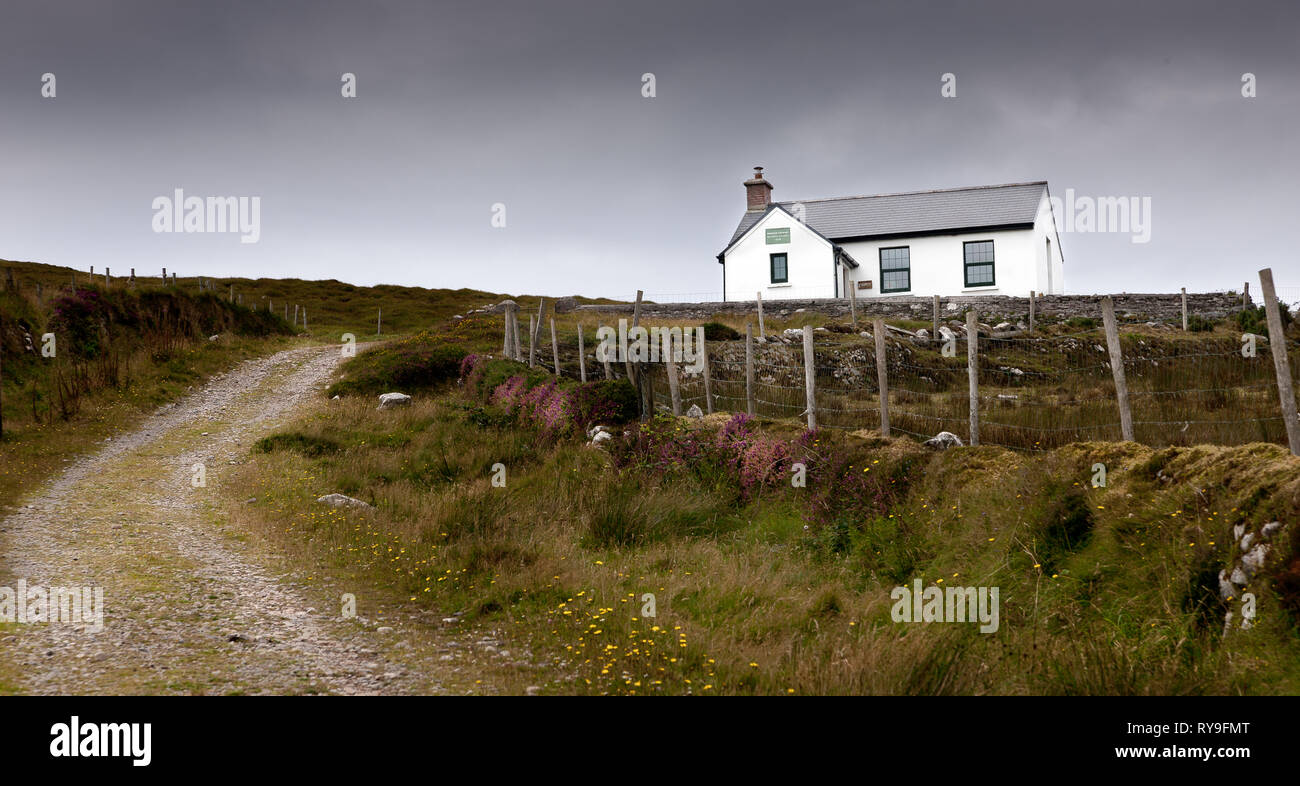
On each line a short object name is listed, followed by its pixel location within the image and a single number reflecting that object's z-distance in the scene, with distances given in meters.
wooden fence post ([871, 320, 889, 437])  11.55
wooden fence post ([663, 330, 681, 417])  15.12
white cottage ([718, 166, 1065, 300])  39.41
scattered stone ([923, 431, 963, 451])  10.99
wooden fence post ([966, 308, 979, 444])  10.50
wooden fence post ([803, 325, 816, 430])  12.34
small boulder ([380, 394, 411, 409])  22.09
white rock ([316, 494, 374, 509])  12.22
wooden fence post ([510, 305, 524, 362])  26.00
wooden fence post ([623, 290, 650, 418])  16.12
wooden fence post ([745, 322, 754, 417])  14.12
